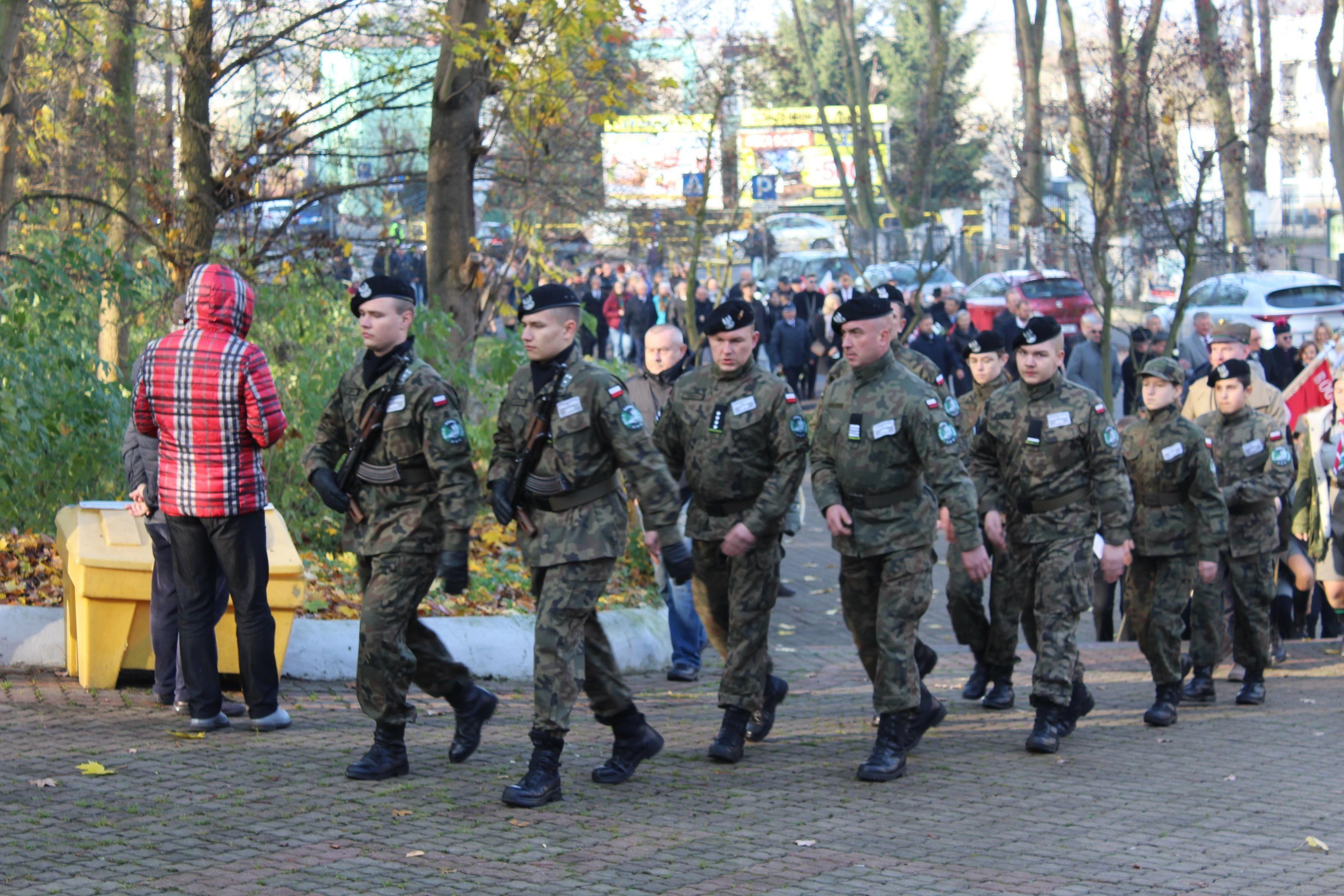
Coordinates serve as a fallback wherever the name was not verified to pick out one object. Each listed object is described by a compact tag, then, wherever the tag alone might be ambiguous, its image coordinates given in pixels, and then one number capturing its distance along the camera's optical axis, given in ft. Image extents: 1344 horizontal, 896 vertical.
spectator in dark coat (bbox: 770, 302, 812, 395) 153.18
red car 191.35
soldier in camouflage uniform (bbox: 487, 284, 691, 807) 37.90
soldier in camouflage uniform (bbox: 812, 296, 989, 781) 41.42
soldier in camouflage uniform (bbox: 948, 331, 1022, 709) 50.19
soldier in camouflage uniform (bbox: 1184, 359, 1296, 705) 53.56
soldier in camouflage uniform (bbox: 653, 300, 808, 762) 42.49
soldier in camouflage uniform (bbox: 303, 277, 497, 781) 38.32
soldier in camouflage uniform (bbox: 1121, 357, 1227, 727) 50.01
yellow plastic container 46.06
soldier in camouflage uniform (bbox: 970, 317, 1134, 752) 45.44
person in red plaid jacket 41.99
